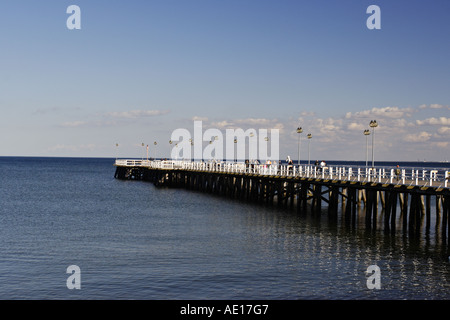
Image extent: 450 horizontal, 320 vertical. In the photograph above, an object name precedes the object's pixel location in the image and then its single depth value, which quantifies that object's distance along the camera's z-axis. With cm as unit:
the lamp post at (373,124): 4084
